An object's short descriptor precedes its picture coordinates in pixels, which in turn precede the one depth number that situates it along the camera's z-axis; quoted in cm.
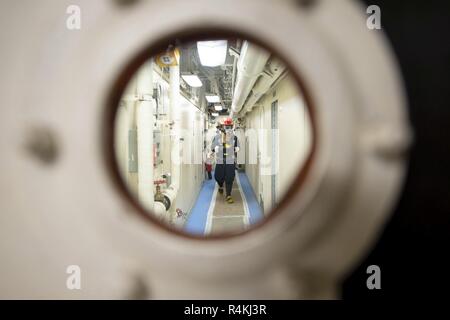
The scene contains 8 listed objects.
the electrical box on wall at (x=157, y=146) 216
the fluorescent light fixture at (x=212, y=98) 729
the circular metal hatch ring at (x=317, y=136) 43
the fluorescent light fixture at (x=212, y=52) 216
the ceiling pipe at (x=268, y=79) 249
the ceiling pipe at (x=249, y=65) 191
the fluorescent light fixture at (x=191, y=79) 346
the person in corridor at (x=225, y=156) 534
